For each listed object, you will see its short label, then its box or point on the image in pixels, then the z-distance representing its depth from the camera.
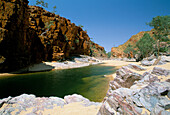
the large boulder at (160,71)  5.17
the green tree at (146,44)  37.88
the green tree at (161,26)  24.48
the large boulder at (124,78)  6.68
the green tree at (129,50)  73.06
